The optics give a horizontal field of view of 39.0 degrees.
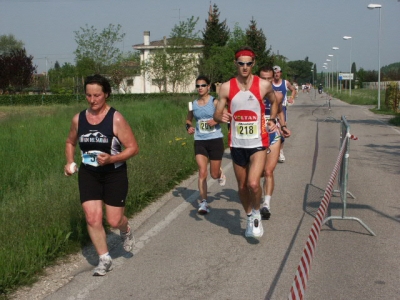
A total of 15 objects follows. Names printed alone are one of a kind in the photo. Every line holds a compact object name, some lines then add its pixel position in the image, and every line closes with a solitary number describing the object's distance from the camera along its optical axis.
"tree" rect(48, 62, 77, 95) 66.74
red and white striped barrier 3.52
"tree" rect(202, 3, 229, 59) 78.72
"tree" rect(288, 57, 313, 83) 195.57
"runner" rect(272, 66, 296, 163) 10.34
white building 87.82
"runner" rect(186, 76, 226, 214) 8.13
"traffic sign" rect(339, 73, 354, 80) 94.00
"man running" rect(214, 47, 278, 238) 6.31
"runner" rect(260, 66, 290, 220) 7.54
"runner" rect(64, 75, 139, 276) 5.41
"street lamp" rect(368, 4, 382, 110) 38.56
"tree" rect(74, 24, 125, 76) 52.44
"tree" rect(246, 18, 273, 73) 57.97
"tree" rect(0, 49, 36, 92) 64.31
